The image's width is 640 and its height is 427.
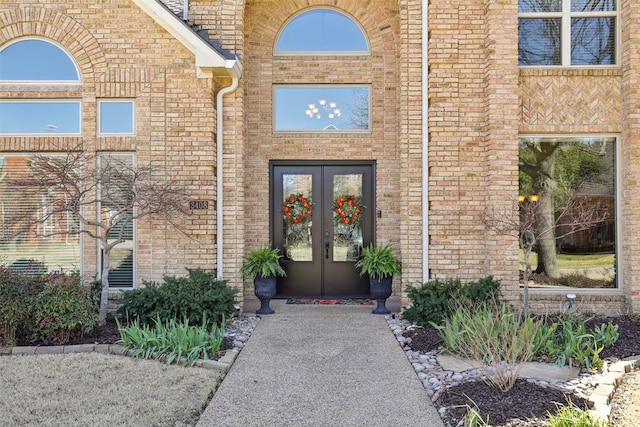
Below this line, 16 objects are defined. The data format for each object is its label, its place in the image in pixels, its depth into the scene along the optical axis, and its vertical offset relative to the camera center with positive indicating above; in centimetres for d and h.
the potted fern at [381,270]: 709 -88
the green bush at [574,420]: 299 -140
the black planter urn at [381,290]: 718 -122
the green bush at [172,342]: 481 -142
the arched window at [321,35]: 815 +326
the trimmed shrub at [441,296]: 603 -112
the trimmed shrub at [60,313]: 529 -117
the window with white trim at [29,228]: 680 -20
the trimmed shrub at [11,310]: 523 -111
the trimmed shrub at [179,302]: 580 -114
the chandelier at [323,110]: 820 +191
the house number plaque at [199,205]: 689 +15
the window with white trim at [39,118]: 684 +148
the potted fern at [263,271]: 712 -90
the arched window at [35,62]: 686 +233
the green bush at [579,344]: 465 -144
